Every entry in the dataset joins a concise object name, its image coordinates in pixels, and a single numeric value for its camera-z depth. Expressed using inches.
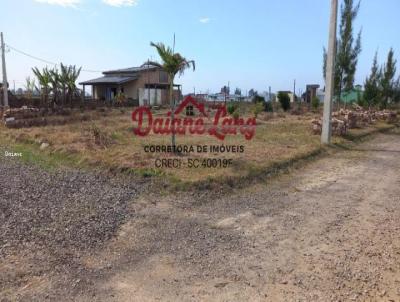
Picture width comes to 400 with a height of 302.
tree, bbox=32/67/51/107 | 781.3
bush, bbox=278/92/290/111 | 954.7
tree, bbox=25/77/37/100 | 870.0
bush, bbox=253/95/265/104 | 1011.1
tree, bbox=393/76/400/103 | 996.9
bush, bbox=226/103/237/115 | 679.4
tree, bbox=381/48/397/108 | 927.0
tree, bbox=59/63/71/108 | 803.4
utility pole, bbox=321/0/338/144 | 394.0
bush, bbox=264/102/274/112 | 949.8
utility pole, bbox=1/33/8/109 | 772.6
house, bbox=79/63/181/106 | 1246.3
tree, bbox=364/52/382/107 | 857.5
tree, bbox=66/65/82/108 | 816.1
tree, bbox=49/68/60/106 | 788.6
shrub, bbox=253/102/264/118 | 670.9
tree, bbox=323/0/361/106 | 626.2
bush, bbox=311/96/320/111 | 979.0
